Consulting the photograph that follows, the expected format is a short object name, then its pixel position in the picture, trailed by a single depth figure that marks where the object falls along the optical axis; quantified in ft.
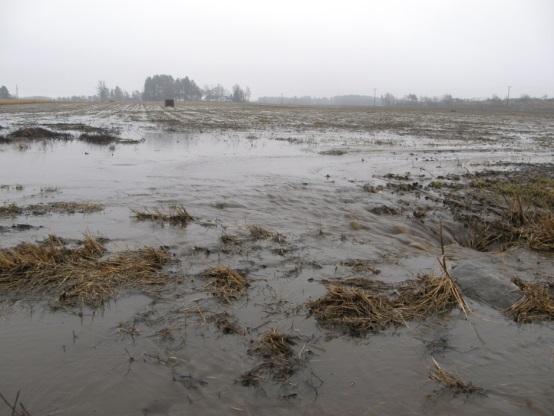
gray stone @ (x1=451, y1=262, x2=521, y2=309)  17.43
